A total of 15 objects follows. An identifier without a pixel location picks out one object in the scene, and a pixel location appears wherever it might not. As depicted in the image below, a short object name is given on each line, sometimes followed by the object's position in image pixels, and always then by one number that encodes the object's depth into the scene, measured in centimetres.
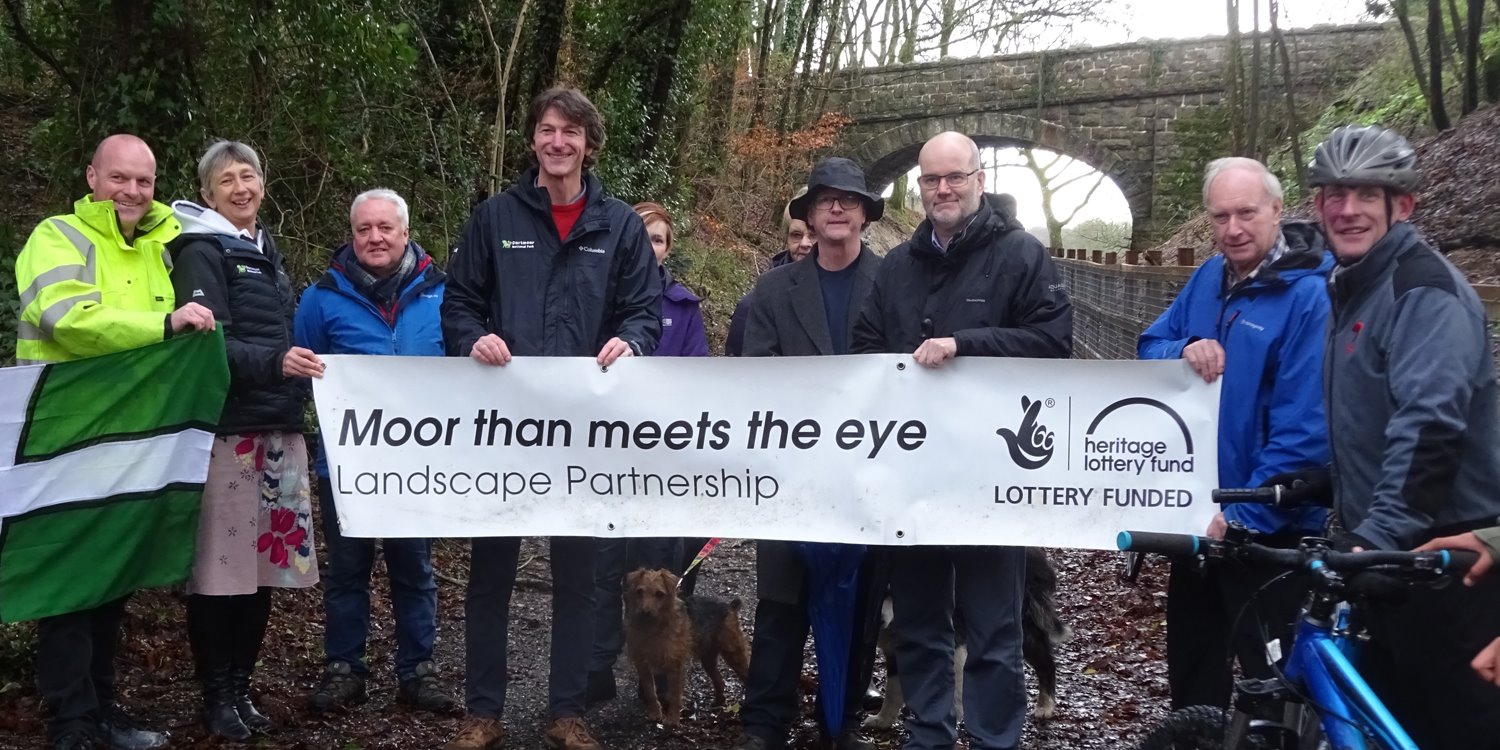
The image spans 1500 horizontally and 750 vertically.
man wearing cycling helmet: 310
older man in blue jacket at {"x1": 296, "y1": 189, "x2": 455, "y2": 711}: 562
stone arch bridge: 2981
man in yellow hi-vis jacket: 468
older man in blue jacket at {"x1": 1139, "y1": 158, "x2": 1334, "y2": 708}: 400
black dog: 574
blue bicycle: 286
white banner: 466
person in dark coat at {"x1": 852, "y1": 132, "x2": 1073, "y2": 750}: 445
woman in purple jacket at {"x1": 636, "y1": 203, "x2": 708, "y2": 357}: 630
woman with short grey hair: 507
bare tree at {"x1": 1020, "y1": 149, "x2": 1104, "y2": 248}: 4081
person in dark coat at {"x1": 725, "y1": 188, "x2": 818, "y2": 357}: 595
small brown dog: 582
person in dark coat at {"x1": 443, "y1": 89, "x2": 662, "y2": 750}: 488
